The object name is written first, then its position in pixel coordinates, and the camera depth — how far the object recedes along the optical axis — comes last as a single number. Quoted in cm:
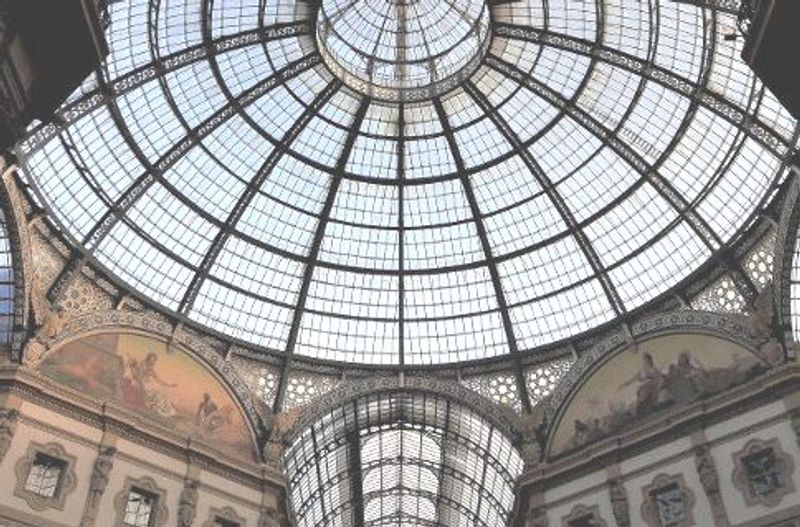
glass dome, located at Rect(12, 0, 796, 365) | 3241
